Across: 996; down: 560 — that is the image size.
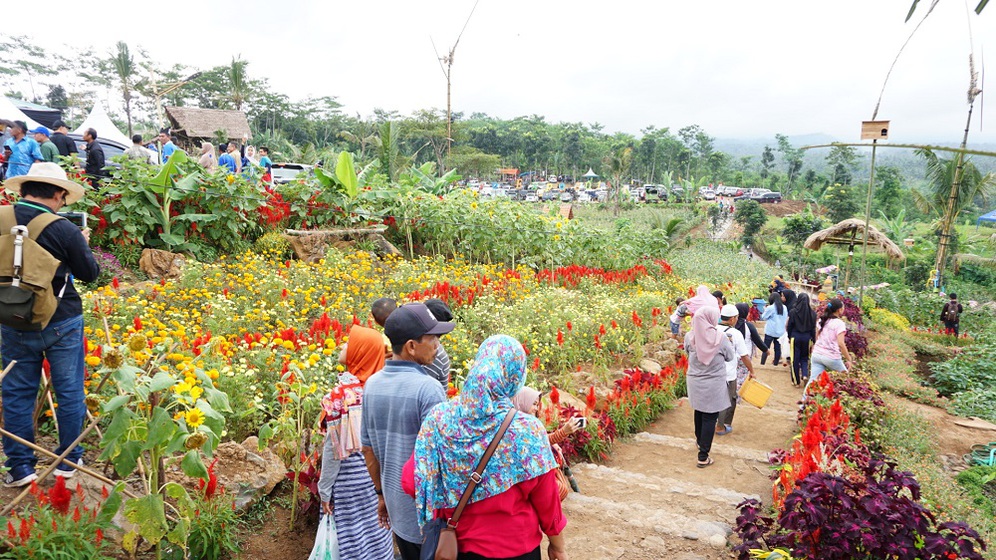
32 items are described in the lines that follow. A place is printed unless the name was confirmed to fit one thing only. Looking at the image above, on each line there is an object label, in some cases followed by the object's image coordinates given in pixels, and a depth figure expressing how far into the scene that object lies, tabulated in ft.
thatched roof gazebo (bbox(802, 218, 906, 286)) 45.15
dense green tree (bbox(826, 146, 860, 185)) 146.61
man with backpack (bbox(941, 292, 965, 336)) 45.60
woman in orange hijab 9.07
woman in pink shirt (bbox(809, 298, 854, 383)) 20.70
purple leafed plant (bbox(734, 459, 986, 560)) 8.14
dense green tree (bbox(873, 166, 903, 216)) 125.29
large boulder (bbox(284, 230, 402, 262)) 27.20
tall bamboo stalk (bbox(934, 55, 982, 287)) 63.17
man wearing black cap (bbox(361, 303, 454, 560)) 7.86
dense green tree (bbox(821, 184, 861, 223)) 110.11
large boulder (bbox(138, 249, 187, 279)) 22.59
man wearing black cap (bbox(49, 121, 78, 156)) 28.60
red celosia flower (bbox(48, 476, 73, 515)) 7.99
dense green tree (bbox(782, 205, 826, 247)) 93.35
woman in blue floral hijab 6.55
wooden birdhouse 30.12
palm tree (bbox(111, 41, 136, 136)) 138.21
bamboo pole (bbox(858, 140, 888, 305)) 33.39
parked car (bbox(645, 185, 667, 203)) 139.47
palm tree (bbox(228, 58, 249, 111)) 126.41
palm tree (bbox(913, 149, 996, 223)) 70.23
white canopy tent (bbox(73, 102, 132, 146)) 67.10
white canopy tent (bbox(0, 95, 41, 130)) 46.50
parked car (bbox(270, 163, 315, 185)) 59.17
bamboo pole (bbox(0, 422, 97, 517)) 7.70
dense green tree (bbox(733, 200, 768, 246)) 91.30
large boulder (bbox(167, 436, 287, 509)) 10.30
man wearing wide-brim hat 9.37
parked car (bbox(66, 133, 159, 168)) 43.50
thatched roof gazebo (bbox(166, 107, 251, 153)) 86.74
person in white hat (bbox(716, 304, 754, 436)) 16.67
